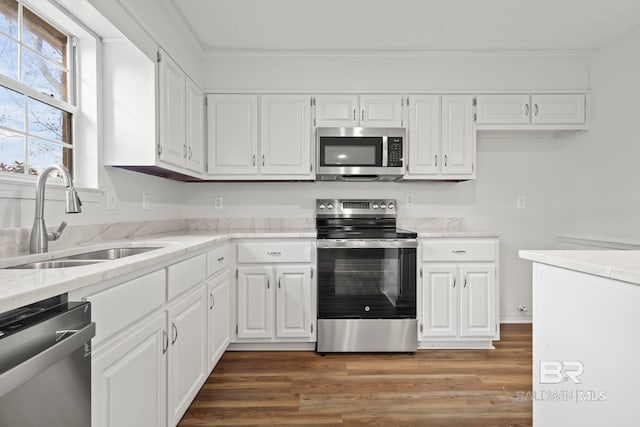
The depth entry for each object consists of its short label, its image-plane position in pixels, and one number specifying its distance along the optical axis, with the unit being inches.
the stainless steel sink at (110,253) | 65.4
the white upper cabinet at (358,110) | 120.4
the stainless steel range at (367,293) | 107.0
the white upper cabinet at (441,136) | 120.3
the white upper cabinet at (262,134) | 120.1
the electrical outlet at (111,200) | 84.7
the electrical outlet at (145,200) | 100.9
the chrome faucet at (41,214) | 54.9
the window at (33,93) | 62.9
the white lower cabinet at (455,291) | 110.3
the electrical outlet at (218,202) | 132.4
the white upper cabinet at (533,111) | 121.5
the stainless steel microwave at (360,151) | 118.6
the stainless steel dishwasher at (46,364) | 28.4
